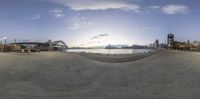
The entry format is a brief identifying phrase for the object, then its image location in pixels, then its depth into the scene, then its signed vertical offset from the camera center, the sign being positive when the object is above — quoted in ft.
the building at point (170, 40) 123.51 +7.46
